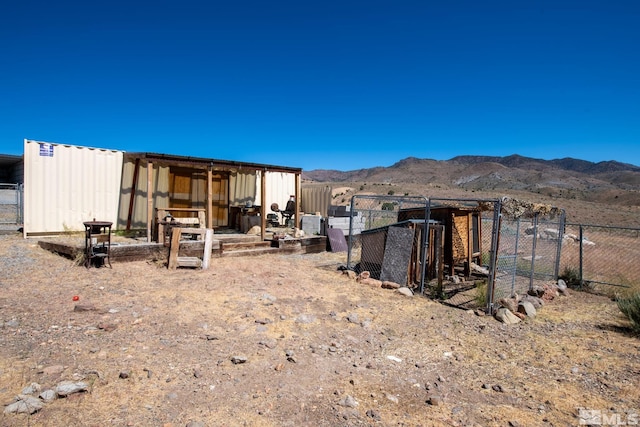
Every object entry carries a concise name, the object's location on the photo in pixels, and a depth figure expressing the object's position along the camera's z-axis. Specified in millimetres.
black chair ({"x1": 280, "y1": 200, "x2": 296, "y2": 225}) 16312
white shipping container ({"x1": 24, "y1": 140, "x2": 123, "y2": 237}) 10594
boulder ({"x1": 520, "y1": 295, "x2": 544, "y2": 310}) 7530
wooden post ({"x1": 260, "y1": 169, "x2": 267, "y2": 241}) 11496
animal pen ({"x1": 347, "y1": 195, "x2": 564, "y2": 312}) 7507
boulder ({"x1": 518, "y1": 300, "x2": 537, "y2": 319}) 6891
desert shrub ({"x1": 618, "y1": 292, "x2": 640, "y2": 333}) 6145
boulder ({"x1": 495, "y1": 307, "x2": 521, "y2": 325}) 6527
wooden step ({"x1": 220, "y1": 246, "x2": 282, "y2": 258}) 10360
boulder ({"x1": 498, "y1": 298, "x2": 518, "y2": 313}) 7009
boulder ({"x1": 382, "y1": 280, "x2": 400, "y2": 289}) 8195
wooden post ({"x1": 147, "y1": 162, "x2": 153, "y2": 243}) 9953
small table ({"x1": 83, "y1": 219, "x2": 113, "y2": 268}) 7879
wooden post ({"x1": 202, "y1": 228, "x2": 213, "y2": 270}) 8916
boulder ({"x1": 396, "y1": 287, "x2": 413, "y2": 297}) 7805
